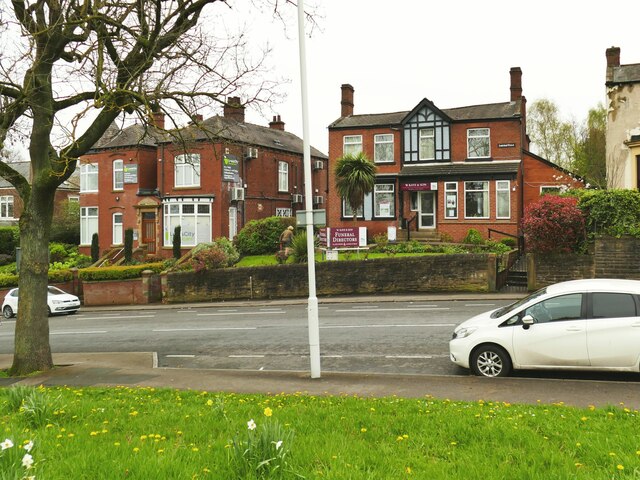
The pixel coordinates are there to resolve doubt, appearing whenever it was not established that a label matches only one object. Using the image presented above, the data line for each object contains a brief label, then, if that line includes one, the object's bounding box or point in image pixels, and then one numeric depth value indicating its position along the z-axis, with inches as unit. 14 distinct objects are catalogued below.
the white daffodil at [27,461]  153.8
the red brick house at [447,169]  1347.2
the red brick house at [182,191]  1526.8
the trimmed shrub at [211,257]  1165.7
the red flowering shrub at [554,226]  891.4
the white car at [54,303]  1130.7
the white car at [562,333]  365.7
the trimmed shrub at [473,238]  1235.9
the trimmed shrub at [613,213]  884.0
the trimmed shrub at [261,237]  1390.3
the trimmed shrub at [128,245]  1503.4
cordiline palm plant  1235.2
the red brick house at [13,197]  2368.8
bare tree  464.1
